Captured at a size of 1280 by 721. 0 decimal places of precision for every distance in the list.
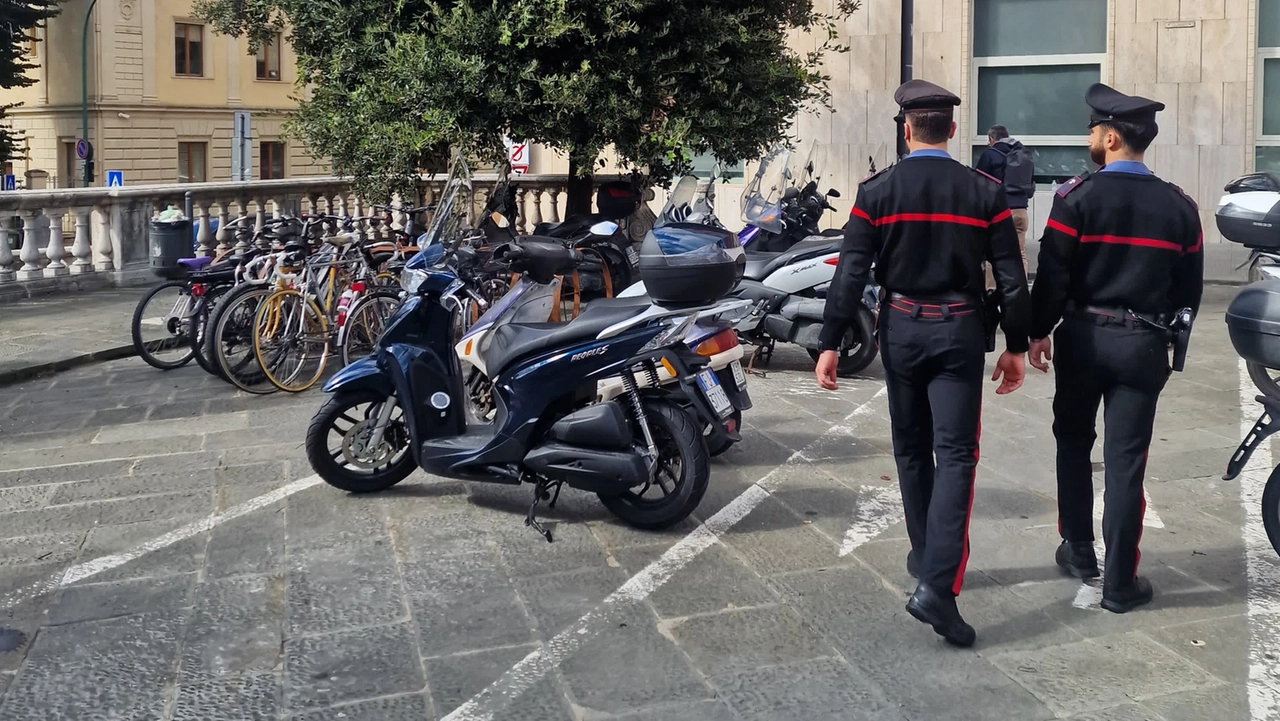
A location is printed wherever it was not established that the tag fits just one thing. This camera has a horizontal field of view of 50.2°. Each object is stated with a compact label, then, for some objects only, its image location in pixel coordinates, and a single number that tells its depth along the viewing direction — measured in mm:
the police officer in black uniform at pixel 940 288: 4121
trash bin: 12008
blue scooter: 5234
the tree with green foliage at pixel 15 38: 32781
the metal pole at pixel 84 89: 38531
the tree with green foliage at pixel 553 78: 10234
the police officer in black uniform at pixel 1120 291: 4246
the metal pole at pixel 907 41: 14117
